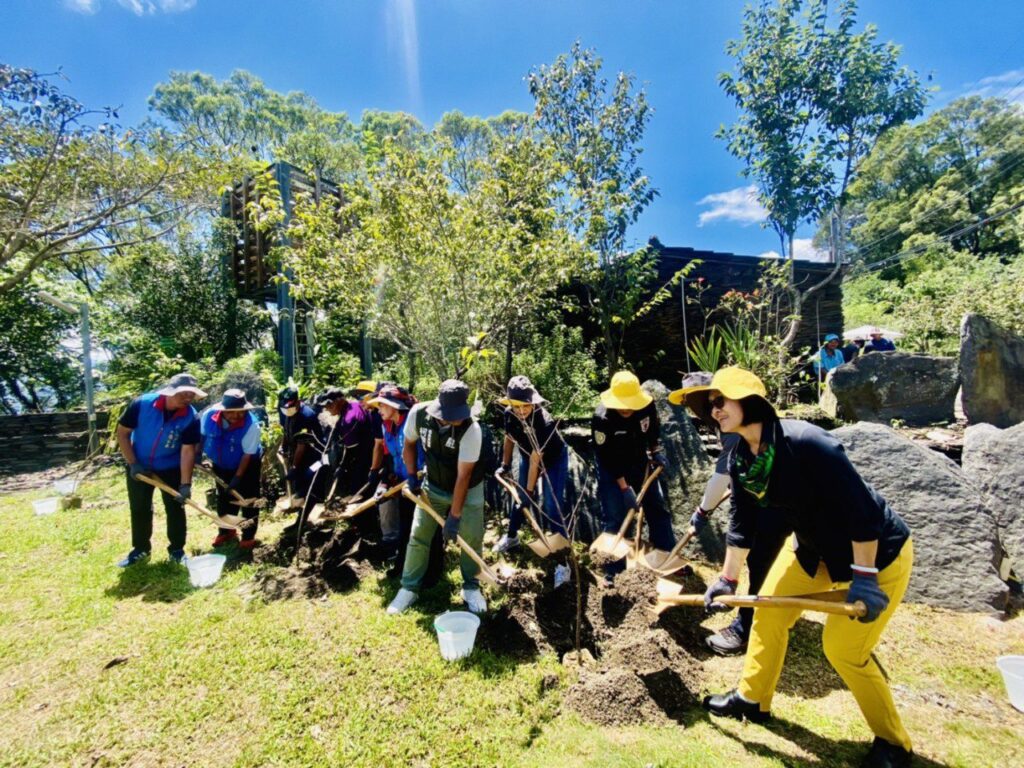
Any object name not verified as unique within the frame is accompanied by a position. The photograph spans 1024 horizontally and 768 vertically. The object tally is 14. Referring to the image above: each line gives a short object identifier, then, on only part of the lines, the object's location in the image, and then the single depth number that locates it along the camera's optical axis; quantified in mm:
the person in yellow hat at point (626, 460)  4020
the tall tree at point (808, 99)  6617
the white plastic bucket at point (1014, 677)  2574
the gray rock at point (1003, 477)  3660
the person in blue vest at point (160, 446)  4340
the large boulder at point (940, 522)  3480
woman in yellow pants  2029
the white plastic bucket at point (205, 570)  4082
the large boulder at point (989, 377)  5465
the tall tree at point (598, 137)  7414
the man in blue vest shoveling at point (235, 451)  4805
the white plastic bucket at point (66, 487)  6965
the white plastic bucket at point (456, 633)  3068
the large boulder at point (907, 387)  5777
